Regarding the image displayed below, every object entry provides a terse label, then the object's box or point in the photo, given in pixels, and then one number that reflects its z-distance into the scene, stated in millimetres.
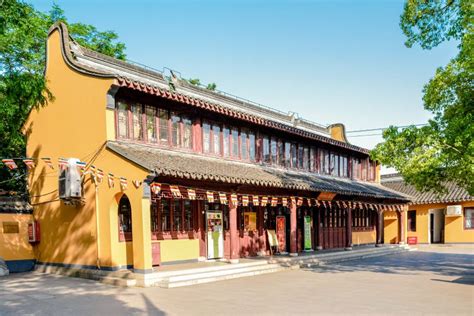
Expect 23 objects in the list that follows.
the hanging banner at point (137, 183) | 10266
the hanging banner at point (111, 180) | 10847
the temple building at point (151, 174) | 11016
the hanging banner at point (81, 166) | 11352
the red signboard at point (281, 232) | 16422
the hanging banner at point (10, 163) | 10883
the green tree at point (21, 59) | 10383
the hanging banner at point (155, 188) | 10586
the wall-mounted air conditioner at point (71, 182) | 11188
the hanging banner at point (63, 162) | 11206
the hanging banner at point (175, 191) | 11117
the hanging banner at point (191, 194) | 11623
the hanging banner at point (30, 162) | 12583
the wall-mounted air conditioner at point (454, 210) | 24312
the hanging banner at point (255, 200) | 13627
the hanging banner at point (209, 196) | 12128
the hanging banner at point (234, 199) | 12735
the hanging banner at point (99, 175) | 10962
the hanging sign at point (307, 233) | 17672
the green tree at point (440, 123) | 9586
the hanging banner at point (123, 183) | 10491
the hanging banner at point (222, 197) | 12414
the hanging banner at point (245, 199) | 13234
